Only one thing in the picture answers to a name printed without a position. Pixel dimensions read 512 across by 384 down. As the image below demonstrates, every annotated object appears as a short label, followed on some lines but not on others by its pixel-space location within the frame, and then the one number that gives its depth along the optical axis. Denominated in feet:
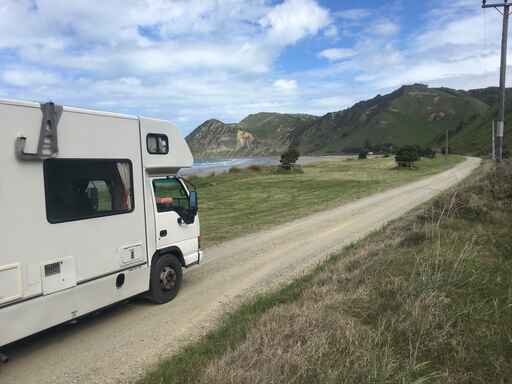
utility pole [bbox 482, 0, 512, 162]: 58.39
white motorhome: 16.16
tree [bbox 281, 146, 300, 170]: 156.15
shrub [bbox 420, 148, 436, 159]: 255.82
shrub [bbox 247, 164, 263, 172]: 159.99
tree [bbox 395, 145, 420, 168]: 154.92
